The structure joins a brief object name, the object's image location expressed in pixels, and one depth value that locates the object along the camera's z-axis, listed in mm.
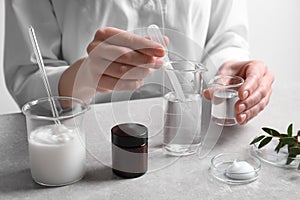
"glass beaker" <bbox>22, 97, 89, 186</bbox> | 697
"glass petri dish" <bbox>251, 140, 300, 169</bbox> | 753
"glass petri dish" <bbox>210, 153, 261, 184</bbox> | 723
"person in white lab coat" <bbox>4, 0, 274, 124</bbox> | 868
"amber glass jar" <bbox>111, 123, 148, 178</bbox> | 710
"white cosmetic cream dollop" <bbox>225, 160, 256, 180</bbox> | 723
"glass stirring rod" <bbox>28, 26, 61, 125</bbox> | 714
